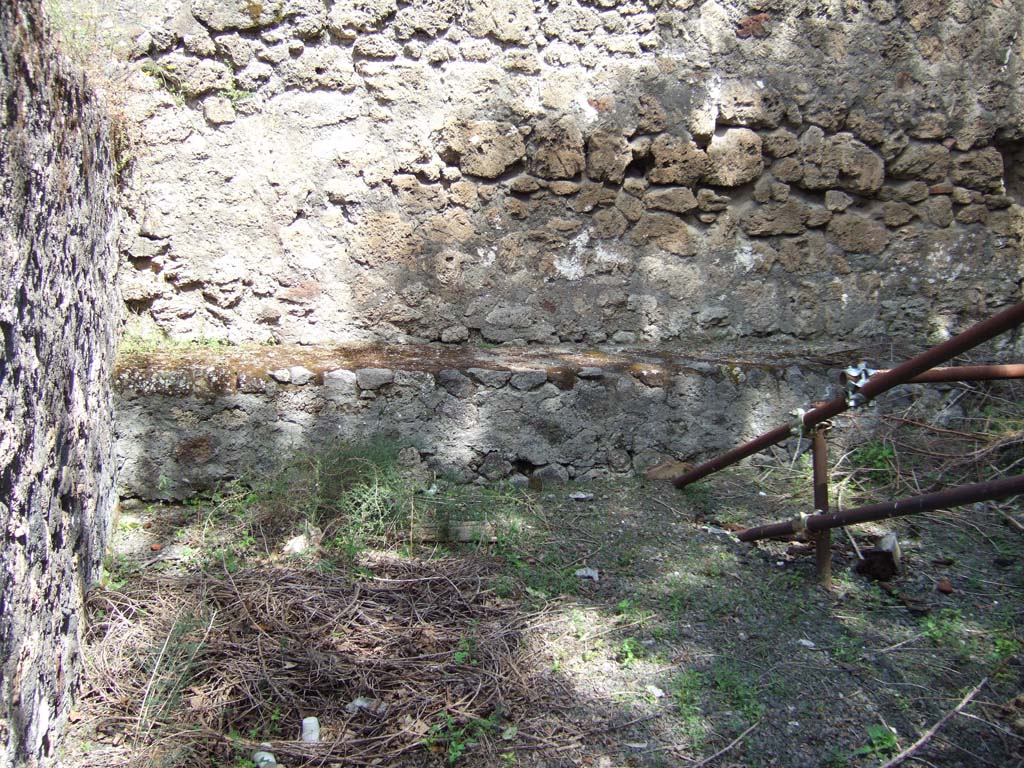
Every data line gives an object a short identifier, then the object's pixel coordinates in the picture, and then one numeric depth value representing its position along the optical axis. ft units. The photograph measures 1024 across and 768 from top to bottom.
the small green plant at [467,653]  7.86
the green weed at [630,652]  8.02
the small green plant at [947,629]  8.21
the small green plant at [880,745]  6.70
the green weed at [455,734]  6.79
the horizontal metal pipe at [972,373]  6.93
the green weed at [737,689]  7.25
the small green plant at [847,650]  8.00
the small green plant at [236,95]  11.25
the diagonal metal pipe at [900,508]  6.33
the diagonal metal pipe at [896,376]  6.03
